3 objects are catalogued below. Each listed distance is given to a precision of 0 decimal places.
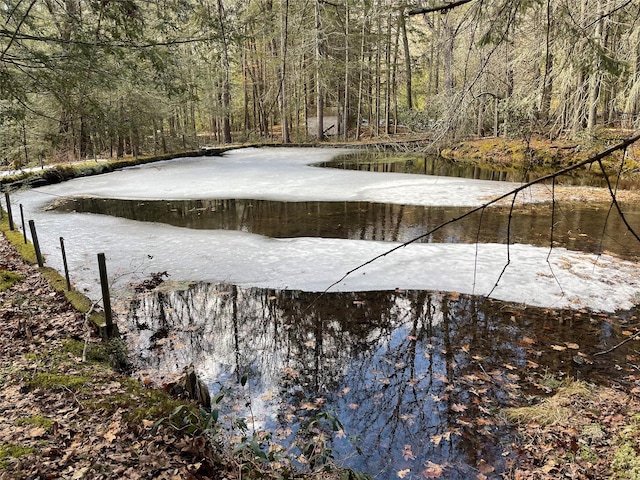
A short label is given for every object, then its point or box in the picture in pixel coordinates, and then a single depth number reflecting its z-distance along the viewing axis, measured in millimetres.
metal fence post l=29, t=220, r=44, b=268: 7155
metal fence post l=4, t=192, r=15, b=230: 9617
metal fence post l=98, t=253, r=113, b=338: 5028
